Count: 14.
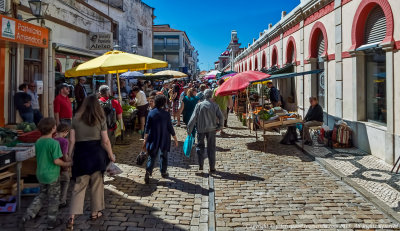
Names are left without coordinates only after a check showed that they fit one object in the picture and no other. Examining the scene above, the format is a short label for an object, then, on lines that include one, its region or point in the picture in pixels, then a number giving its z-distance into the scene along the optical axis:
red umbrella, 9.76
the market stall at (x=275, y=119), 9.38
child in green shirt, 4.32
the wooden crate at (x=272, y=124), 9.38
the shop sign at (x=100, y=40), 14.23
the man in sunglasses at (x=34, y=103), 9.24
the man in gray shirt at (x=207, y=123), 7.09
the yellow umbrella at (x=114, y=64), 7.72
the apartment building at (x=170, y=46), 59.72
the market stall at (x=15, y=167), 4.90
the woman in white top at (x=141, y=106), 10.94
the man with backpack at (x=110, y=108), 8.00
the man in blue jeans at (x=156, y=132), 6.35
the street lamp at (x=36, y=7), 8.76
